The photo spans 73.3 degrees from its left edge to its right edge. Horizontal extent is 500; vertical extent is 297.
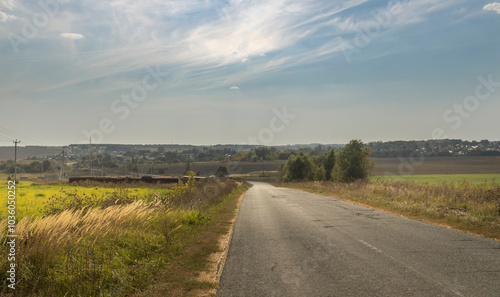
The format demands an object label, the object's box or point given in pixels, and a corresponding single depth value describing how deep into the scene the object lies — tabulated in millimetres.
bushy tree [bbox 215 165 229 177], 136238
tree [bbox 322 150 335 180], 84375
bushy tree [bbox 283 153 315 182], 86188
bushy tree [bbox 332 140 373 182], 51875
